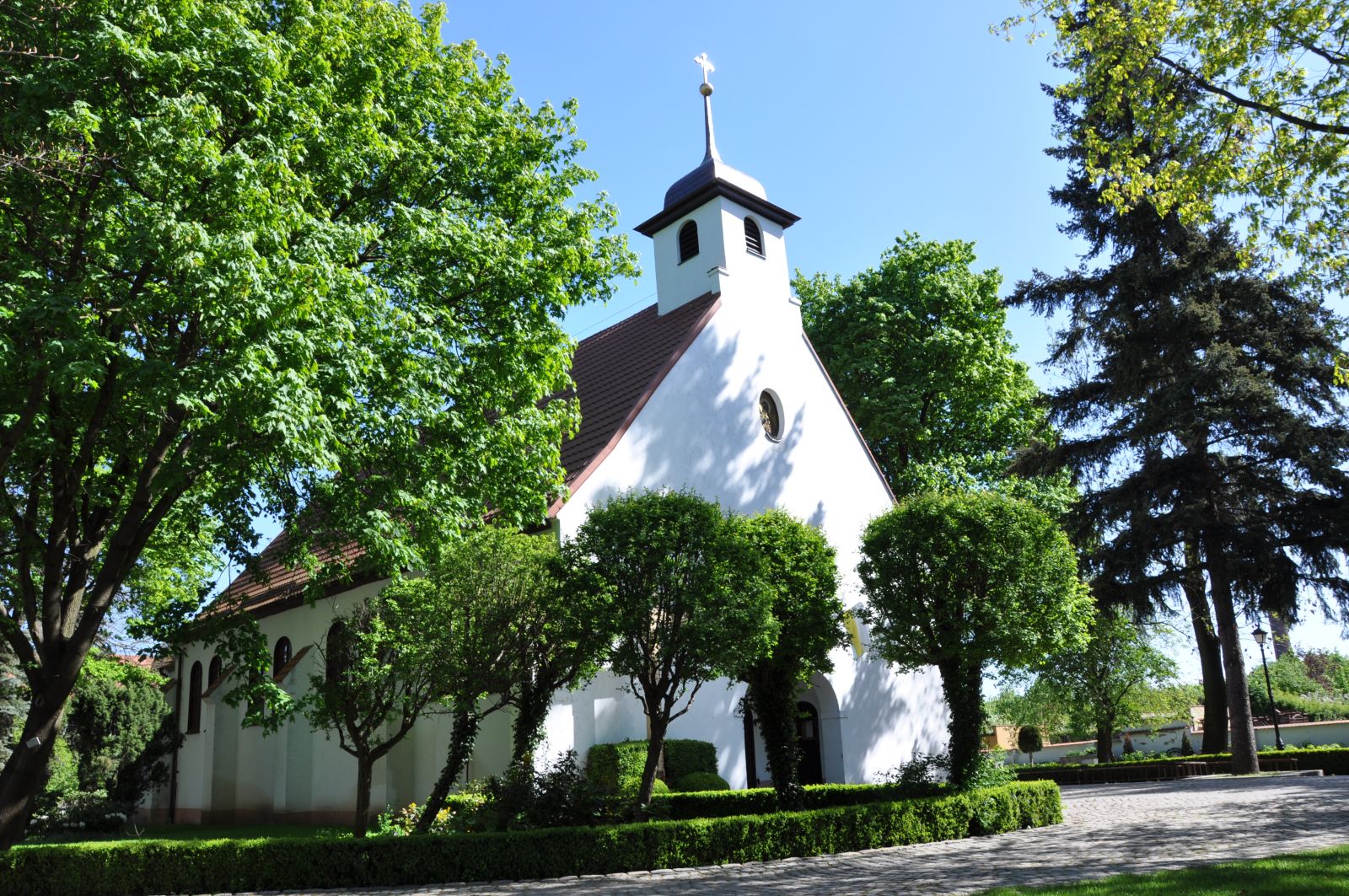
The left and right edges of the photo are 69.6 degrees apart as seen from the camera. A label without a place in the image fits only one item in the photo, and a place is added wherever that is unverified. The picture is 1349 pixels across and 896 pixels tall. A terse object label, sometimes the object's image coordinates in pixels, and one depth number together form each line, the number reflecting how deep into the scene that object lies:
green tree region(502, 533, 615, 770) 13.90
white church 19.17
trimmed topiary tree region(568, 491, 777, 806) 13.79
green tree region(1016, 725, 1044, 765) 50.03
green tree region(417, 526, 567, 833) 13.86
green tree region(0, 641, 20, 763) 26.67
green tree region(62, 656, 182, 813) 28.48
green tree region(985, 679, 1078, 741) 46.38
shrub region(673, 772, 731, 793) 17.39
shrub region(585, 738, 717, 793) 16.22
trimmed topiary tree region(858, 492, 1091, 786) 16.33
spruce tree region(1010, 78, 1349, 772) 24.42
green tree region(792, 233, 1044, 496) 31.02
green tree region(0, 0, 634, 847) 10.43
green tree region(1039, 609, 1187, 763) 38.16
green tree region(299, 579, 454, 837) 13.73
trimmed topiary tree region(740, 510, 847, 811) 15.64
